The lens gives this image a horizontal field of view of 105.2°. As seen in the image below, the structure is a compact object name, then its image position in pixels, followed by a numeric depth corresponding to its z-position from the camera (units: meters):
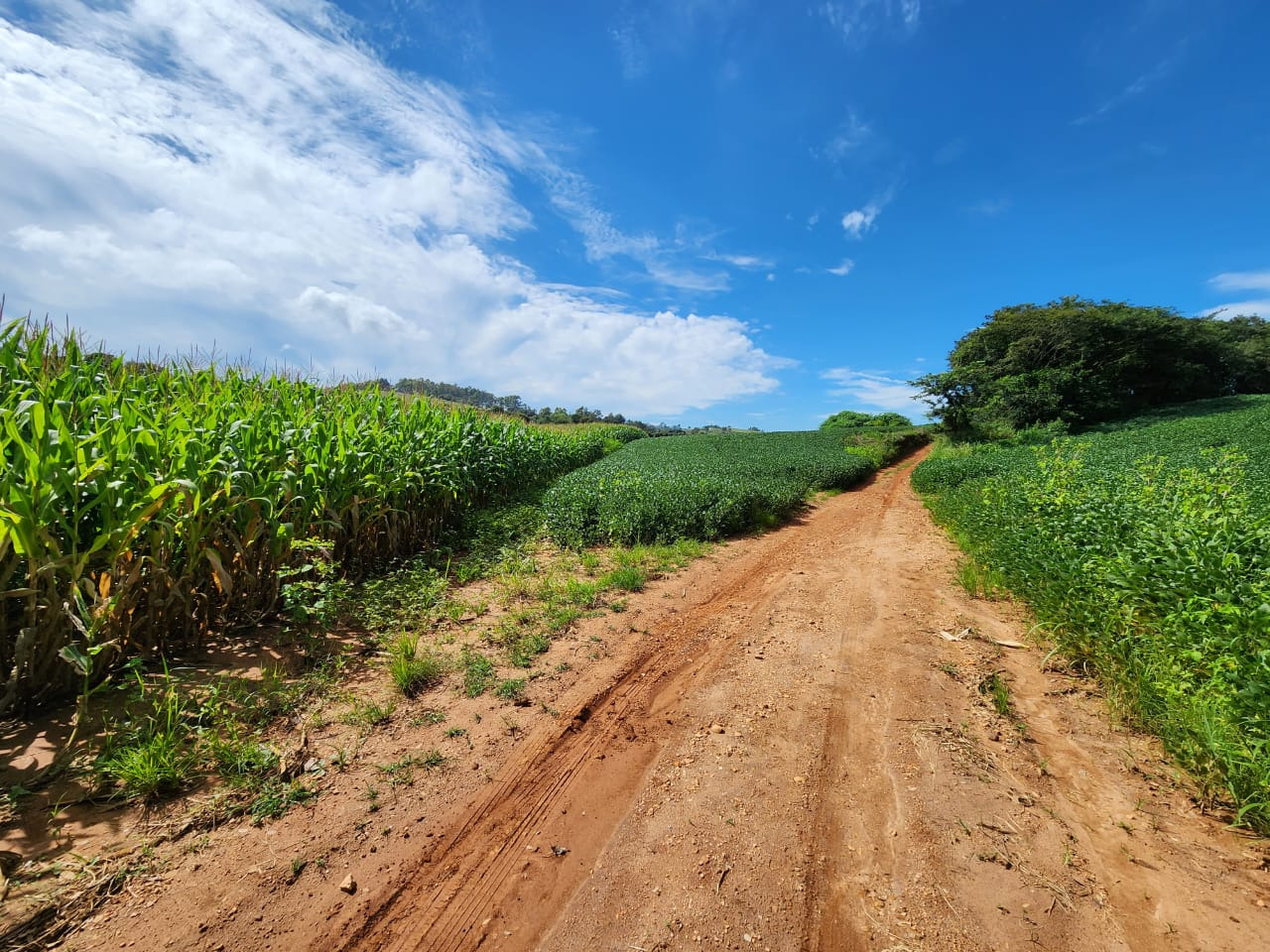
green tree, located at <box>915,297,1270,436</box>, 25.59
